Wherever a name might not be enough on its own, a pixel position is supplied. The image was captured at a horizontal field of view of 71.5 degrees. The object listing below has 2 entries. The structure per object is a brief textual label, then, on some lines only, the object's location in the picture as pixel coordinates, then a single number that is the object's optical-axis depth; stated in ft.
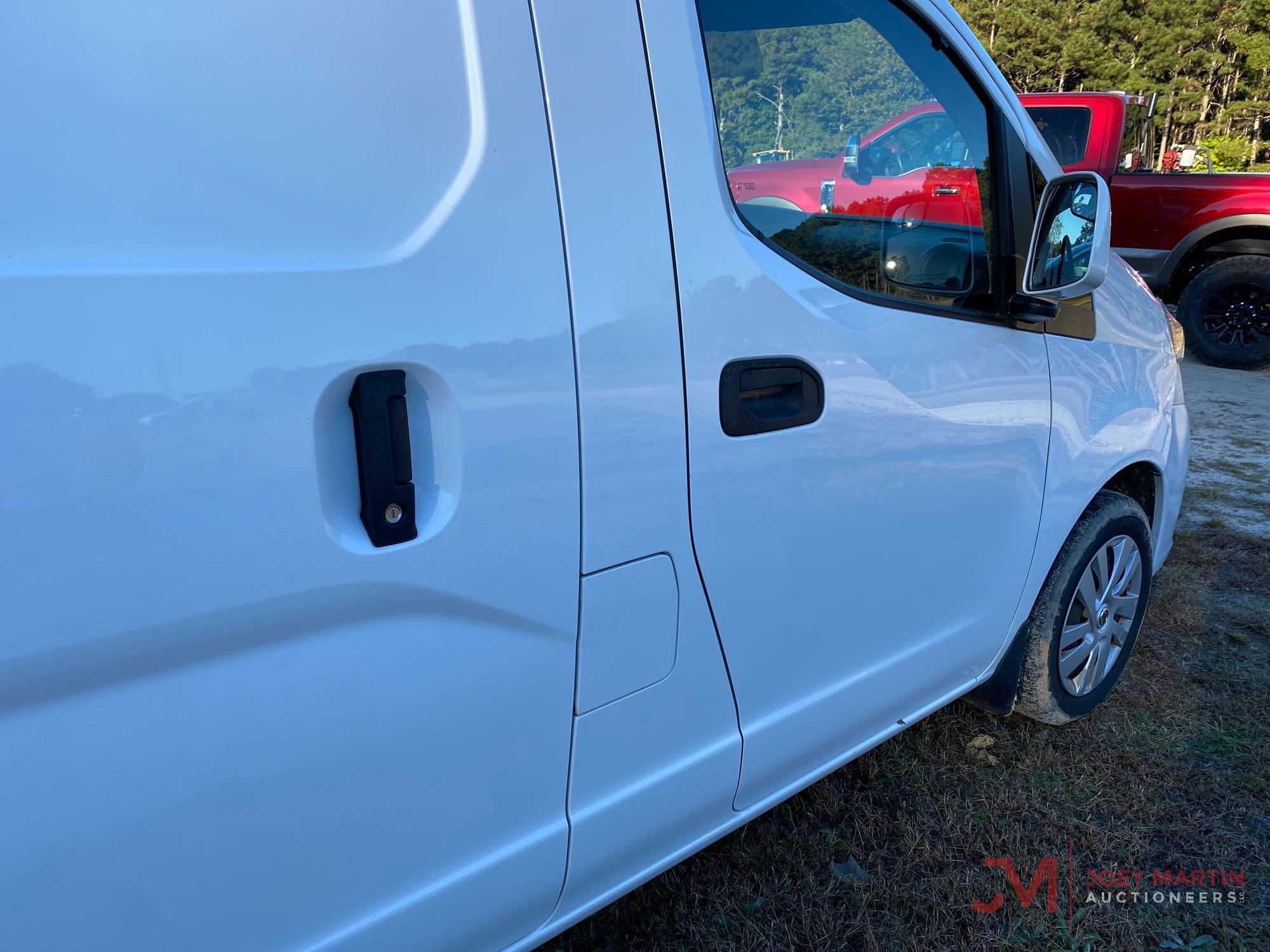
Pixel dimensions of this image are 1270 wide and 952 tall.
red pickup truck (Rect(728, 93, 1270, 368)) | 23.40
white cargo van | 2.71
